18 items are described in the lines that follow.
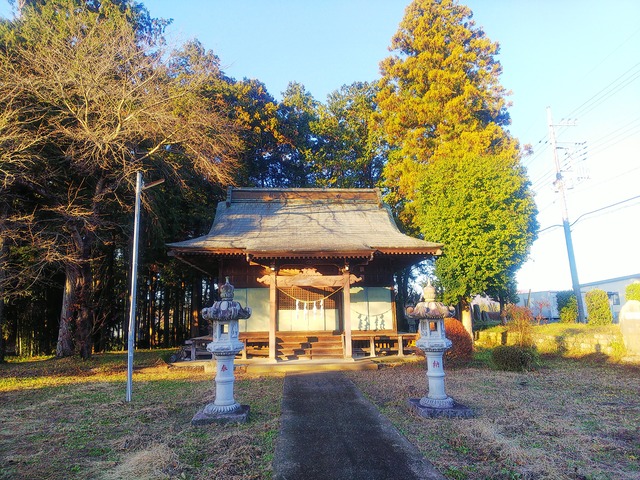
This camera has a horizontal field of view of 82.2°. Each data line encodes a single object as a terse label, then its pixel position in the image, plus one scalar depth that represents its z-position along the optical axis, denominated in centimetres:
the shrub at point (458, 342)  1020
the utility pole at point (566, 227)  1479
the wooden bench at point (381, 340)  1233
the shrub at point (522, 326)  1009
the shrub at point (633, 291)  1098
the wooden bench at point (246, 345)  1219
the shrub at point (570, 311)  1467
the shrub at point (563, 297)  1495
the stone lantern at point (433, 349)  555
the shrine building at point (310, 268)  1136
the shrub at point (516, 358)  912
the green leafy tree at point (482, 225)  1374
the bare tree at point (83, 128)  1094
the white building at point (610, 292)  2526
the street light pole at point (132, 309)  700
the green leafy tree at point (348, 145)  2259
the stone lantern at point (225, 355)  548
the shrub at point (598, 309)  1209
